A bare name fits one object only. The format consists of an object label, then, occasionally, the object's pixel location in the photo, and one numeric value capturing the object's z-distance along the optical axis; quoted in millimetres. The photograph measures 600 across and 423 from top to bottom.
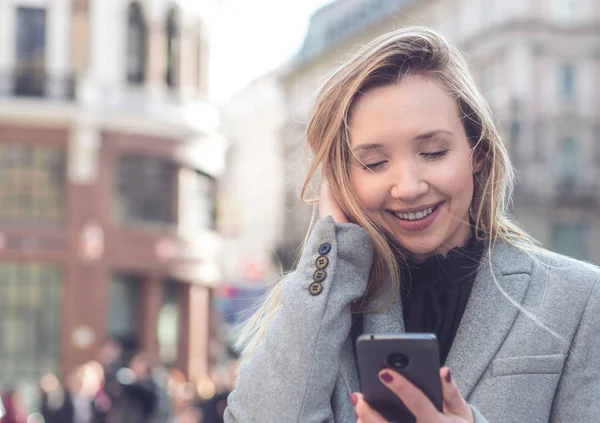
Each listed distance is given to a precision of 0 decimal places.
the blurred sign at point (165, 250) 32250
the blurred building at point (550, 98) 43500
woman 2369
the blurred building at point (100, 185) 30141
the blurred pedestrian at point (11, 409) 14459
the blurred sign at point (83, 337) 29922
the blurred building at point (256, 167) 83688
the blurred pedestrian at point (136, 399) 17766
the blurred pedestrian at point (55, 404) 17891
